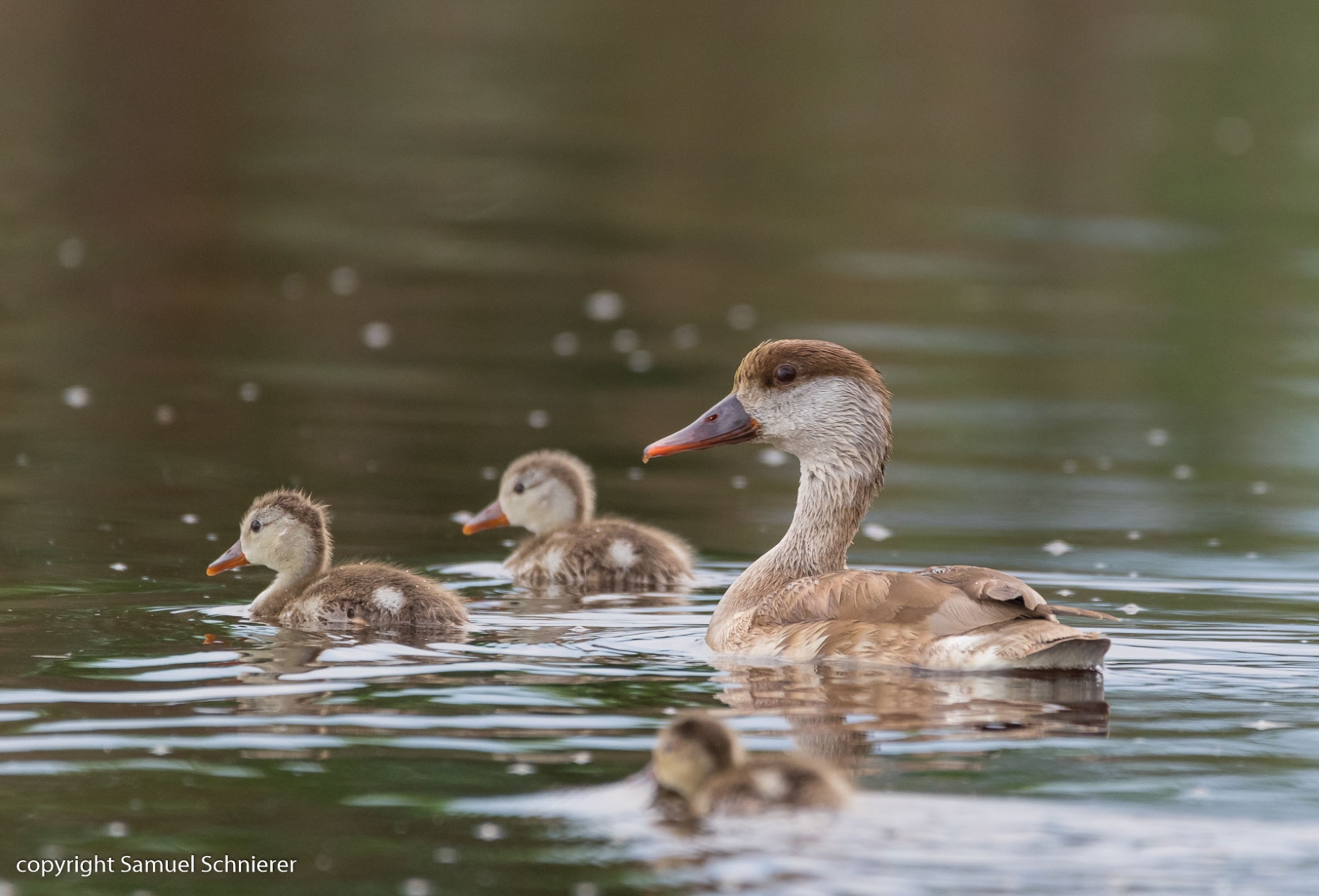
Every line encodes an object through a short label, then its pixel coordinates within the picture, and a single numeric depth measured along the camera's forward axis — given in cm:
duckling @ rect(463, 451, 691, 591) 1109
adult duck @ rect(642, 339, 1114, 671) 852
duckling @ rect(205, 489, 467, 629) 952
